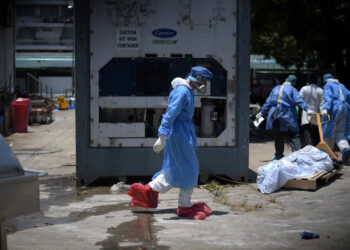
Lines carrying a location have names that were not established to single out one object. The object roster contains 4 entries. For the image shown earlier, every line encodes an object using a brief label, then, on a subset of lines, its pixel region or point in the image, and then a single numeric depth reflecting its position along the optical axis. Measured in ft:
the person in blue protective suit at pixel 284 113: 60.70
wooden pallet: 49.03
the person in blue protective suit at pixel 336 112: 67.21
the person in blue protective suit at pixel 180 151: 39.70
